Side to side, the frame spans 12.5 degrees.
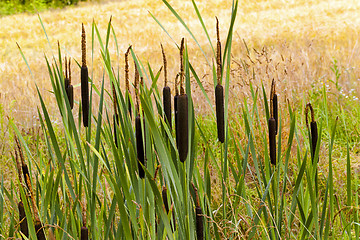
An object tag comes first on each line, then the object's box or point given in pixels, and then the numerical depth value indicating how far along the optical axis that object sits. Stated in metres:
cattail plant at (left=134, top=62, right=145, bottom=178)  3.84
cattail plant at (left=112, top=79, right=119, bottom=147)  3.98
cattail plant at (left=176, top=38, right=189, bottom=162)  3.68
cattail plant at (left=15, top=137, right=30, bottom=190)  3.91
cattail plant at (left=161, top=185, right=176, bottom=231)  3.91
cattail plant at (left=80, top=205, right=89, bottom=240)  3.82
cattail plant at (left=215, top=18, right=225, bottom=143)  3.83
